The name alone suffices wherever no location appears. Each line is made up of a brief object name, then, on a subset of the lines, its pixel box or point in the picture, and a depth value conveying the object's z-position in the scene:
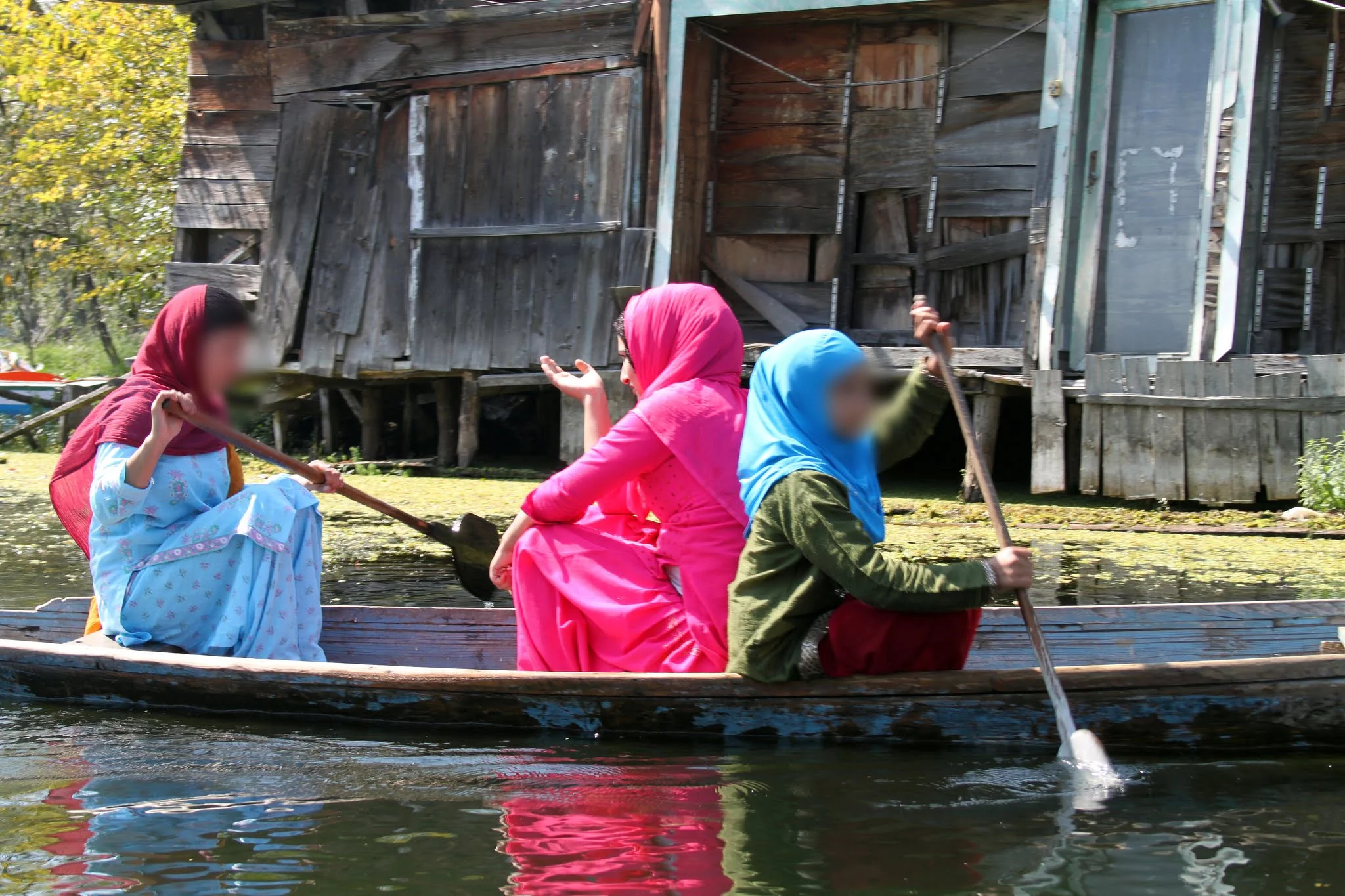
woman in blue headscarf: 6.89
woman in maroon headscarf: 8.59
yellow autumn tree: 31.98
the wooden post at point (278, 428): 25.00
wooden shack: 17.69
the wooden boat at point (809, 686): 7.45
